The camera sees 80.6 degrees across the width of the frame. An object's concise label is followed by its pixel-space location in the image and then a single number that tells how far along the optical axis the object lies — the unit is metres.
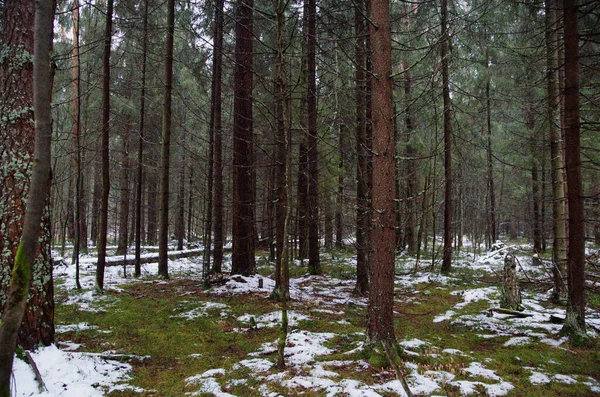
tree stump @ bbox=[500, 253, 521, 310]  7.86
